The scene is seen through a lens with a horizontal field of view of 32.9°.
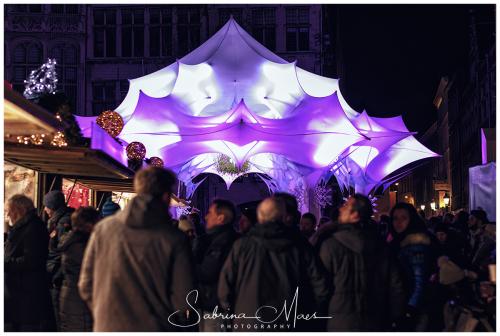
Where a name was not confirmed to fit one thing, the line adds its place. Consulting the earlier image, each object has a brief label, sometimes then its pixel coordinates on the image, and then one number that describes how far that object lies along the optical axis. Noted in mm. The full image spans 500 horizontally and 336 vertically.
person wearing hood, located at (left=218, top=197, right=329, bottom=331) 6430
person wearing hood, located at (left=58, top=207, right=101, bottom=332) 7609
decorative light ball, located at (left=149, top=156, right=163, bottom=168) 20500
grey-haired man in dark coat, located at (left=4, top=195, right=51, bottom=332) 8000
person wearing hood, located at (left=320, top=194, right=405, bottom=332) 6672
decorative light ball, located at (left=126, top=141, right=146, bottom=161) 16656
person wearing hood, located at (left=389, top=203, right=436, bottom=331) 7299
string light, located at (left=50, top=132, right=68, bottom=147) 10312
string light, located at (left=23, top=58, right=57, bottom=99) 11578
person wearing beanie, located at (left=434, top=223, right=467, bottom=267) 9058
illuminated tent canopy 25047
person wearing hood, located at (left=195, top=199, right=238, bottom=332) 7078
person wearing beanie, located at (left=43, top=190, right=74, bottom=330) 8641
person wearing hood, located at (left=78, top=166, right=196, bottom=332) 5445
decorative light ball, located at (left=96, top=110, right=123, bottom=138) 17219
